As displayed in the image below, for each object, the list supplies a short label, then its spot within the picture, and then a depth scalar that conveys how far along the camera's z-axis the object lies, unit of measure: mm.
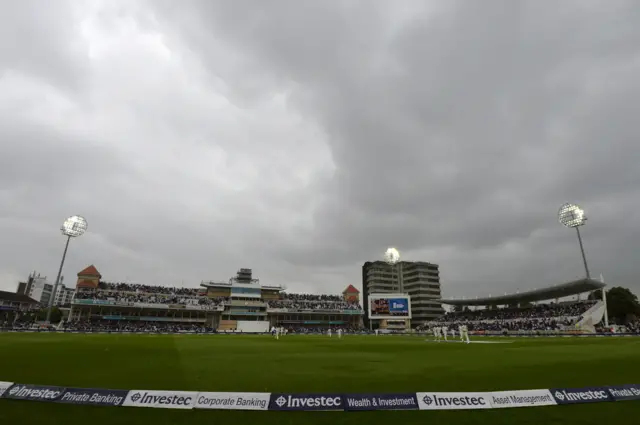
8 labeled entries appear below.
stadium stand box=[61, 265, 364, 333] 87806
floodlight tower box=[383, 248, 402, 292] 98812
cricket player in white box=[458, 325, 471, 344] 37094
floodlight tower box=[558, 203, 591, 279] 61000
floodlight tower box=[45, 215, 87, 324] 73062
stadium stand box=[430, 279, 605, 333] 60062
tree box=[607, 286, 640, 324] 89688
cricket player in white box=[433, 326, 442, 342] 42981
